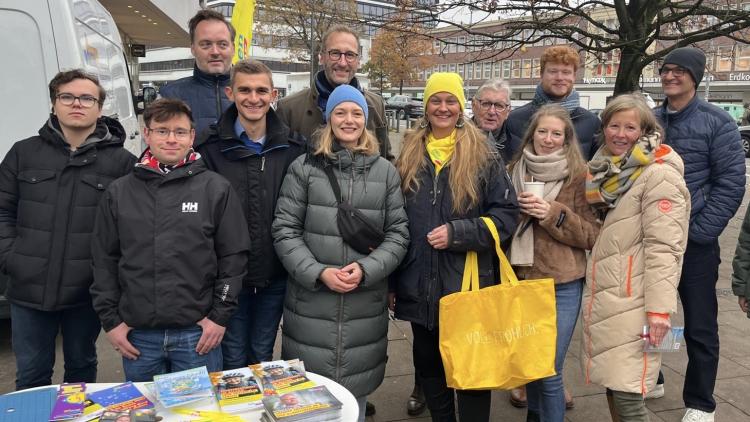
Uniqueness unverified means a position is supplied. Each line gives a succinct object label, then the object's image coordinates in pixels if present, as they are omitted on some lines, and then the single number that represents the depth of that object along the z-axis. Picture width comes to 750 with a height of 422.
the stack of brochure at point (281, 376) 2.04
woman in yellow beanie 2.63
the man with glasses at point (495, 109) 3.54
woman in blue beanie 2.55
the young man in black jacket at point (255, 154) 2.72
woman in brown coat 2.76
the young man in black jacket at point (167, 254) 2.32
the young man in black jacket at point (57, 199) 2.57
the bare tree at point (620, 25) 5.80
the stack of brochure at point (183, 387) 1.89
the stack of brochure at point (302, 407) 1.83
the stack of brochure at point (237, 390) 1.93
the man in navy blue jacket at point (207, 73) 3.38
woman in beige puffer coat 2.51
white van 3.71
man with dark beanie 3.08
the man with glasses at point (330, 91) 3.36
